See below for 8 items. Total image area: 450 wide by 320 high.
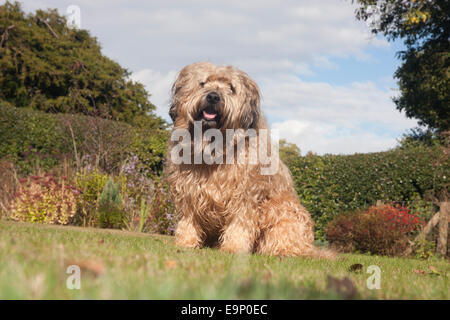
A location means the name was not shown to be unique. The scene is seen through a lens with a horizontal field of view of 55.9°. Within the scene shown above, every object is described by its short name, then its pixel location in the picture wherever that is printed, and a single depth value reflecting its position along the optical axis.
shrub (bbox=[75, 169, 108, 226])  9.14
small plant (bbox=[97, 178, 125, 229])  8.83
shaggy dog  4.52
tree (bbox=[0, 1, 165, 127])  21.94
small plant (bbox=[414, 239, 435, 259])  9.05
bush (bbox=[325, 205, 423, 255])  9.20
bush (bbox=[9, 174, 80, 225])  8.67
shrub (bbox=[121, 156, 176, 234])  9.17
